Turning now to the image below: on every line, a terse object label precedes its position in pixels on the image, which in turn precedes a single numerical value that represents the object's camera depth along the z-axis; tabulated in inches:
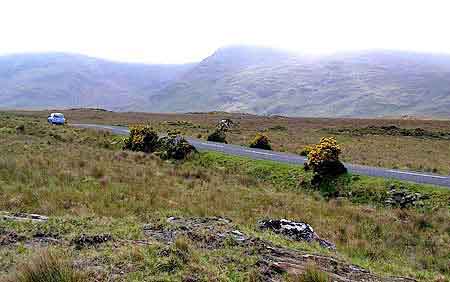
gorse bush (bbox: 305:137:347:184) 962.1
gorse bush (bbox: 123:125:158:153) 1423.5
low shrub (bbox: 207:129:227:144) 1828.2
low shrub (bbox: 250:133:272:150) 1613.1
